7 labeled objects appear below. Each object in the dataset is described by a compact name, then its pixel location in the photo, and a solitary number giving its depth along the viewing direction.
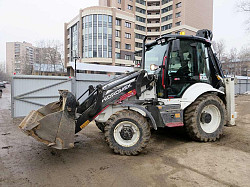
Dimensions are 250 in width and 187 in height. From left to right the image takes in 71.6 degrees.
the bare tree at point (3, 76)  79.85
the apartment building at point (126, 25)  38.47
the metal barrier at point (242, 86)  22.39
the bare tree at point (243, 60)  49.75
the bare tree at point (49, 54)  44.91
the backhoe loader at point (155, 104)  3.54
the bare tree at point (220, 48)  44.71
